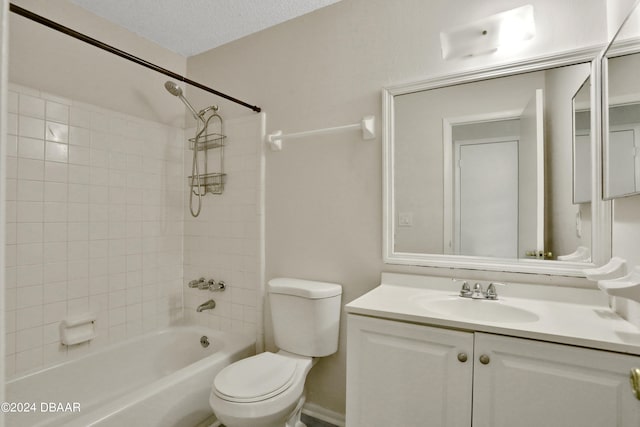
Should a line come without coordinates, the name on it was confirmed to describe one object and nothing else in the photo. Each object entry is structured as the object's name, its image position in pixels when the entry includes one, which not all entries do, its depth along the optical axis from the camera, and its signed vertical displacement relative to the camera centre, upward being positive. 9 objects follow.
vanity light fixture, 1.38 +0.82
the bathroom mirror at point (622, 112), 1.02 +0.36
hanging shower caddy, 2.28 +0.46
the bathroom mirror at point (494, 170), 1.36 +0.22
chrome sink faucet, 1.40 -0.34
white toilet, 1.33 -0.75
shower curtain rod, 1.18 +0.74
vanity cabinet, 0.94 -0.54
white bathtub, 1.40 -0.90
